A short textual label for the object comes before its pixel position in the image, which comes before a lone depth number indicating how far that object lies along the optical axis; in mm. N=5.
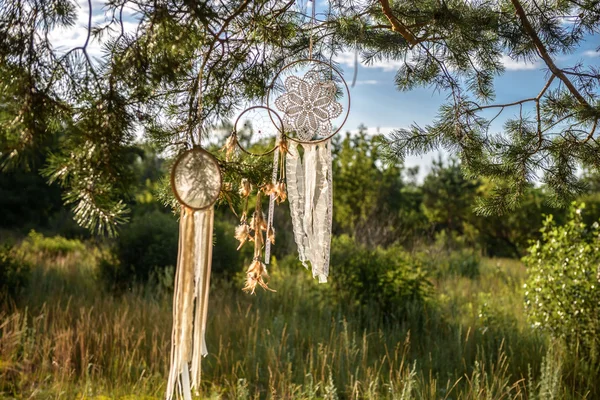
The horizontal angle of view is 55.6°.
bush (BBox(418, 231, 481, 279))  6989
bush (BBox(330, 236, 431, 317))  4895
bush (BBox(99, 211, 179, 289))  5754
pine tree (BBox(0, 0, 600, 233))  1070
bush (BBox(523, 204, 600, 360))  3607
